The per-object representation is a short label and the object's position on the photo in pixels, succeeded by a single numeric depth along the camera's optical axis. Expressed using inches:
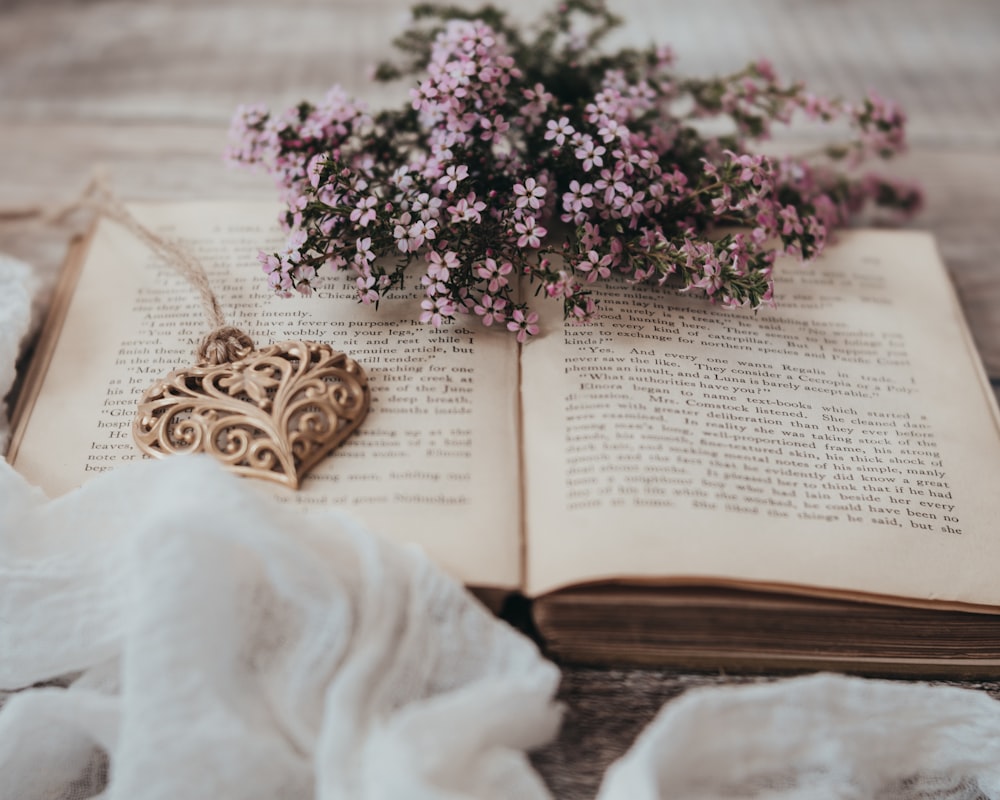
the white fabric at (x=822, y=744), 10.6
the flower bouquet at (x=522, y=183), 12.4
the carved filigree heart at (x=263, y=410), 11.8
